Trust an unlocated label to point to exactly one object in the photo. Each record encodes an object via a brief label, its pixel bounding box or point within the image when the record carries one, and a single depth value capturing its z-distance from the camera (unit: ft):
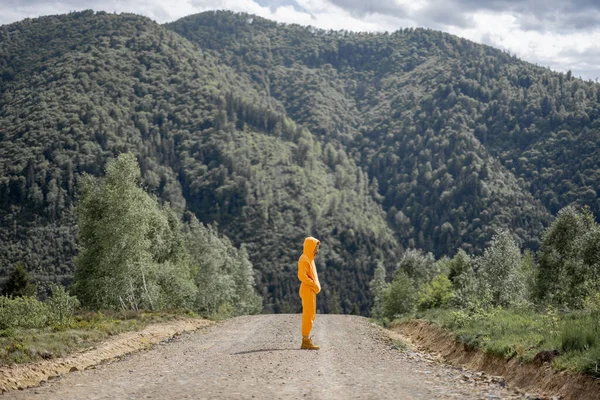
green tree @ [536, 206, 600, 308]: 140.67
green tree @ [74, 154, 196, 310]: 108.78
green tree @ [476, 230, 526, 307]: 153.38
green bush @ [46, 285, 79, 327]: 66.80
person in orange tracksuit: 58.59
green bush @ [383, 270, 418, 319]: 209.46
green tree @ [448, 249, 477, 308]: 90.94
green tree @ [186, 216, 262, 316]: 234.58
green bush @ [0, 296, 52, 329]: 60.85
